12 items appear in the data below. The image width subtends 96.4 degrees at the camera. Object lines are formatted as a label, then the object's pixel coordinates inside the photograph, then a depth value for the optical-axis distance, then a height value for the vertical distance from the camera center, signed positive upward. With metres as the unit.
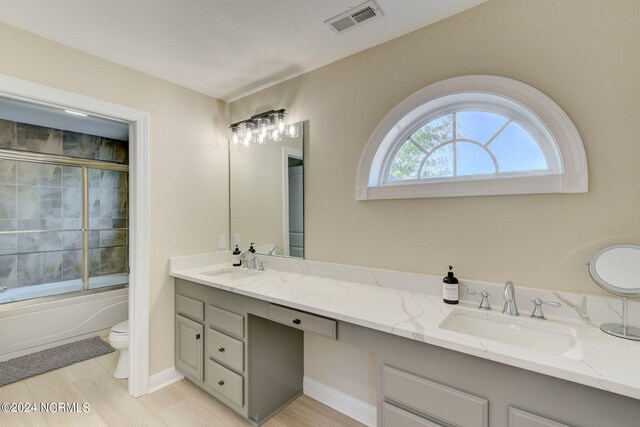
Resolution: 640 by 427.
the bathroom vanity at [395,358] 0.89 -0.59
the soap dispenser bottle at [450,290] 1.48 -0.40
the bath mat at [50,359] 2.40 -1.33
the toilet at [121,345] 2.31 -1.05
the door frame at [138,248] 2.14 -0.25
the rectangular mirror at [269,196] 2.26 +0.16
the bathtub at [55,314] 2.71 -1.04
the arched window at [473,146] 1.32 +0.38
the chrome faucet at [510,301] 1.32 -0.41
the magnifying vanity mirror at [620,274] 1.10 -0.25
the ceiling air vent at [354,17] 1.52 +1.10
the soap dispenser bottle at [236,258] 2.55 -0.39
